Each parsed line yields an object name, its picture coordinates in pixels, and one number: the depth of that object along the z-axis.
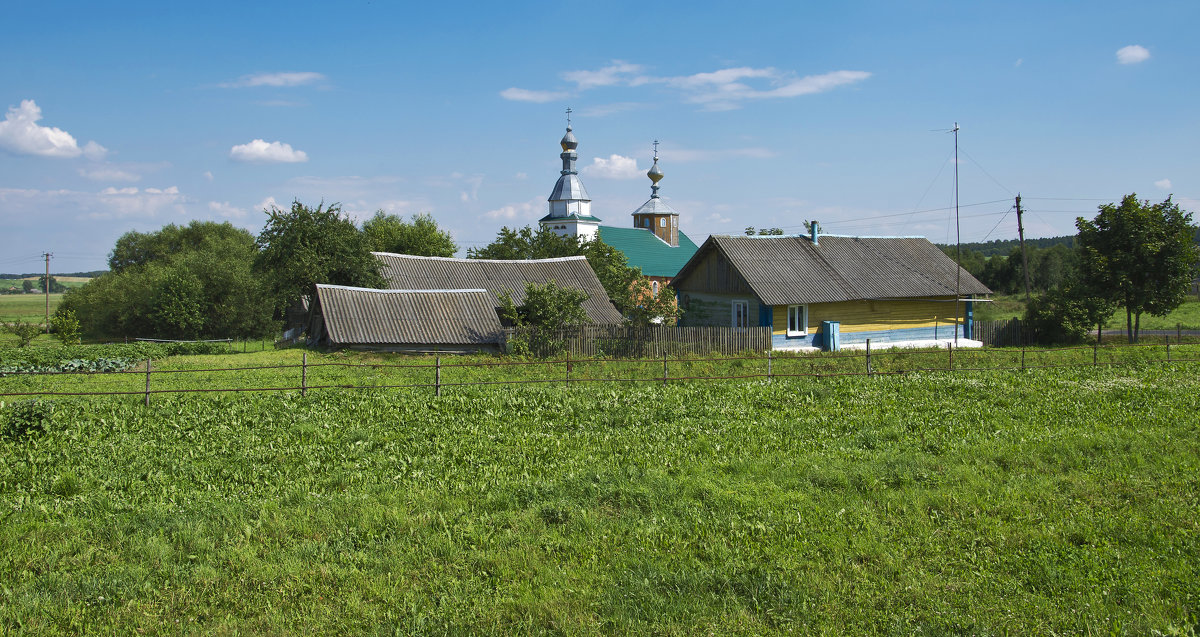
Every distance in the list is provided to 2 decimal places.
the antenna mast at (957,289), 29.11
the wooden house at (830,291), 30.23
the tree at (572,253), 41.31
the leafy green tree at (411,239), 53.72
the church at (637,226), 68.75
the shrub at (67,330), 36.88
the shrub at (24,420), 12.27
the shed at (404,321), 26.50
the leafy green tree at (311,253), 32.97
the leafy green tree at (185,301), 45.16
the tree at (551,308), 26.58
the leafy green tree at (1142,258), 29.89
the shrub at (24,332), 33.16
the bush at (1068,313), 29.97
